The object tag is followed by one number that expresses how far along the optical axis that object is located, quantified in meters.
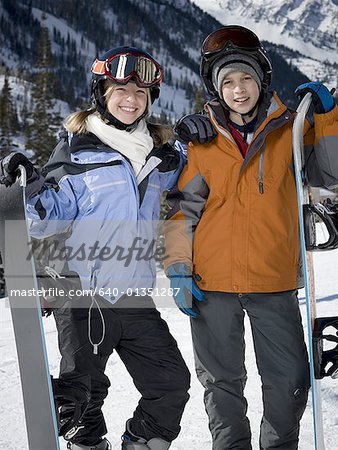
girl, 2.68
